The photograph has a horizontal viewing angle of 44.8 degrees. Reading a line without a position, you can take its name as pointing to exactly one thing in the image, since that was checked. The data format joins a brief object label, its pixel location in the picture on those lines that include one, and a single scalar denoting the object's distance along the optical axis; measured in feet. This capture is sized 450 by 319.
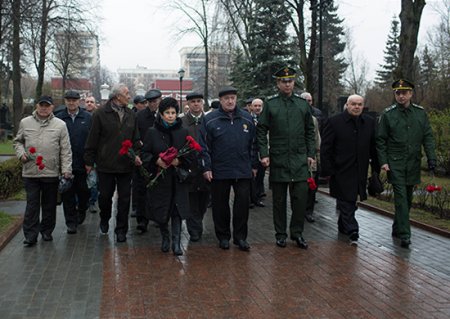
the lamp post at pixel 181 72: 117.34
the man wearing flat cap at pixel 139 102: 33.19
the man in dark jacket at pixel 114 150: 24.71
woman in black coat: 22.79
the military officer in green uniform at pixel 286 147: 23.40
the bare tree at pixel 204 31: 114.32
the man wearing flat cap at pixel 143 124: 27.96
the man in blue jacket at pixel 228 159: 23.13
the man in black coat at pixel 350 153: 24.89
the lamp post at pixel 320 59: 54.85
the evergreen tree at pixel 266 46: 80.02
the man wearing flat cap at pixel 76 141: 27.35
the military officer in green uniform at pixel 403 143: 24.56
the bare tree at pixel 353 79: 189.43
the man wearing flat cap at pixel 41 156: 24.00
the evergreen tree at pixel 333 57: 155.92
